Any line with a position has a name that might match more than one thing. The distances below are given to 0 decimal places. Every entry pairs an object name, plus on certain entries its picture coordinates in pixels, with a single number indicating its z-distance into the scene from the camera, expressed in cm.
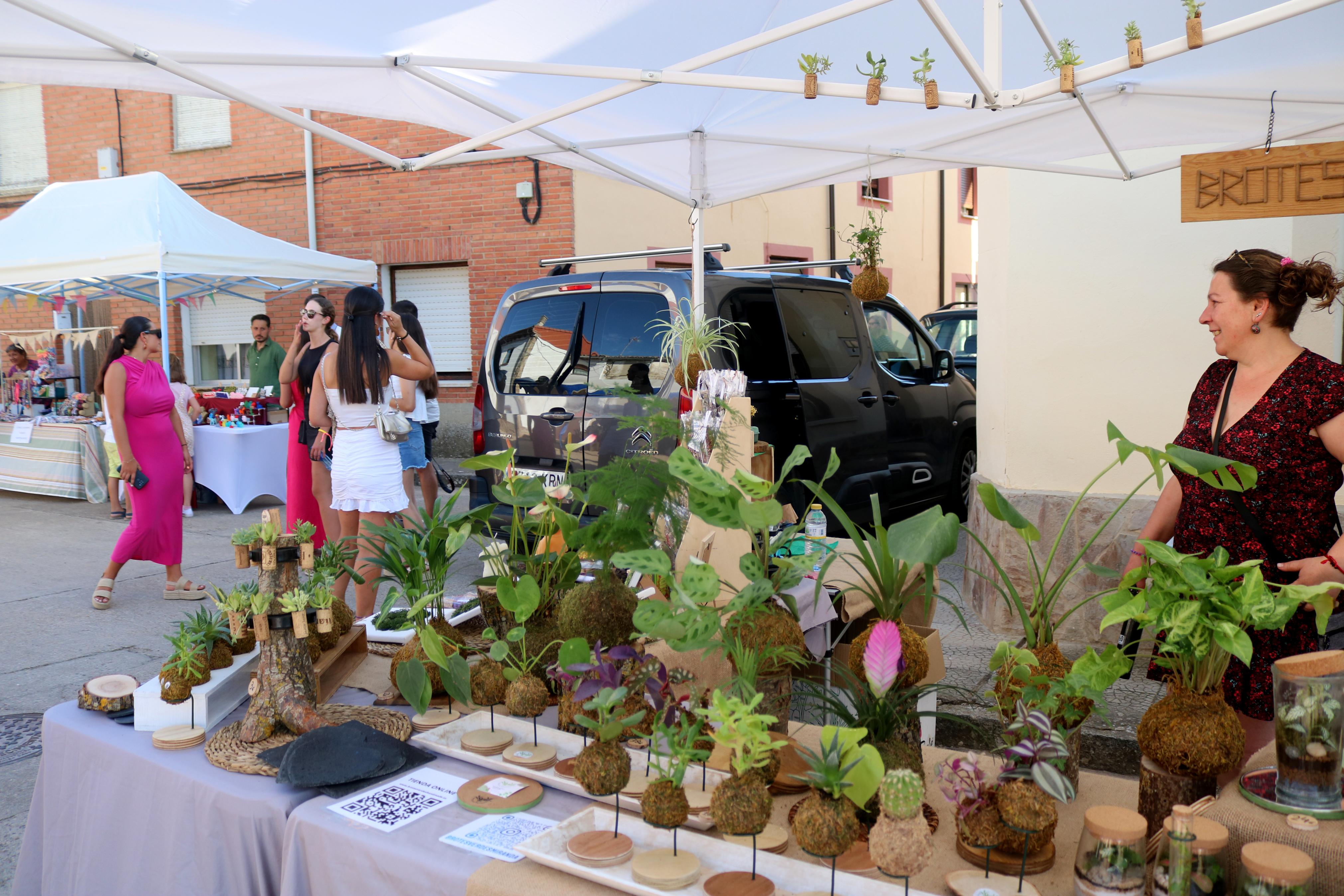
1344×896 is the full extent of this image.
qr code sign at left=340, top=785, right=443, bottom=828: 155
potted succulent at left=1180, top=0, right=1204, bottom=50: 223
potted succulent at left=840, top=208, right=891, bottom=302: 523
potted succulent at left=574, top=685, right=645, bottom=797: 146
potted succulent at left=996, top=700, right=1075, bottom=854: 130
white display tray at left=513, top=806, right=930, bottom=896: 131
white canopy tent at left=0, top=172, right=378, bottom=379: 893
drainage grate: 364
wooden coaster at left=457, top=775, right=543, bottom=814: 158
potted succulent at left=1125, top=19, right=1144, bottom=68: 232
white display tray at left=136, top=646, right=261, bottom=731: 193
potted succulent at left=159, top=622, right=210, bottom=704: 192
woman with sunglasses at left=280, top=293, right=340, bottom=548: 497
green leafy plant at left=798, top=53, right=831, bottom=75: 279
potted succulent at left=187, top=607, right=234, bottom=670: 204
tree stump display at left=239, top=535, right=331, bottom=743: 186
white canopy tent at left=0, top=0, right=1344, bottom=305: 283
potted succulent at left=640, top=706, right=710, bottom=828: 137
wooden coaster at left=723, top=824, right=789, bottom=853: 142
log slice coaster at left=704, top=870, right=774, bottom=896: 129
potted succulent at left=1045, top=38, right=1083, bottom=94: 251
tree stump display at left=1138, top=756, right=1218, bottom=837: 142
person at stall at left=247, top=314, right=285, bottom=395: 984
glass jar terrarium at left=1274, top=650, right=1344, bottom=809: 133
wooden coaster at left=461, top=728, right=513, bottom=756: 177
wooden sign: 263
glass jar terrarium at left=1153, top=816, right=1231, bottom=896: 121
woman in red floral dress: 223
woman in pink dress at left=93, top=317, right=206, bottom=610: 549
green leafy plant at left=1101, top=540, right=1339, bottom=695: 135
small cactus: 126
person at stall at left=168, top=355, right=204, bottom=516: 850
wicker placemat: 174
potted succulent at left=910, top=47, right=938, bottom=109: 266
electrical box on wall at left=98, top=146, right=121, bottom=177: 1400
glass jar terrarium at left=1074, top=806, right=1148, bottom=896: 123
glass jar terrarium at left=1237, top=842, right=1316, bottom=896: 113
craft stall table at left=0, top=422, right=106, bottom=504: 947
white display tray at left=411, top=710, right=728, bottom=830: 161
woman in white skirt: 423
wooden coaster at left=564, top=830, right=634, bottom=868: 135
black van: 531
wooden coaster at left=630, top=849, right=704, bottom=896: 130
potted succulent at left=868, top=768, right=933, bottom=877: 127
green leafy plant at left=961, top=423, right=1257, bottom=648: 156
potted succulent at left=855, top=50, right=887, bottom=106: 271
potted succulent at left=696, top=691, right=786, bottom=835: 131
